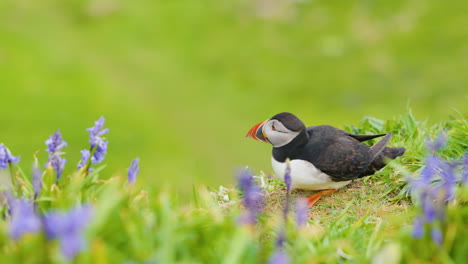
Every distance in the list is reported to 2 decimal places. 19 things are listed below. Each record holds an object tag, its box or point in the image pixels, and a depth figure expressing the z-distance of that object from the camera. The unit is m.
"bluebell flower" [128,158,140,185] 6.70
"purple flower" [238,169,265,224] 6.11
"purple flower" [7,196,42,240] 4.68
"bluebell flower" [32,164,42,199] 6.20
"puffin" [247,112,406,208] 9.59
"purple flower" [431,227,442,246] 5.79
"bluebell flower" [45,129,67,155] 7.46
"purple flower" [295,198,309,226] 5.95
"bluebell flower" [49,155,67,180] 7.57
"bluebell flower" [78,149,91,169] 7.96
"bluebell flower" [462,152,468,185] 8.60
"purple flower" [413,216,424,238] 5.80
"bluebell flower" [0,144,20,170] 7.19
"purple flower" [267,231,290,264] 4.88
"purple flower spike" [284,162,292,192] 6.03
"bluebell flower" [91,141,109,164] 7.63
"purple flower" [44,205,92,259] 4.21
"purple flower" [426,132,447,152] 8.88
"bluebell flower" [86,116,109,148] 7.45
